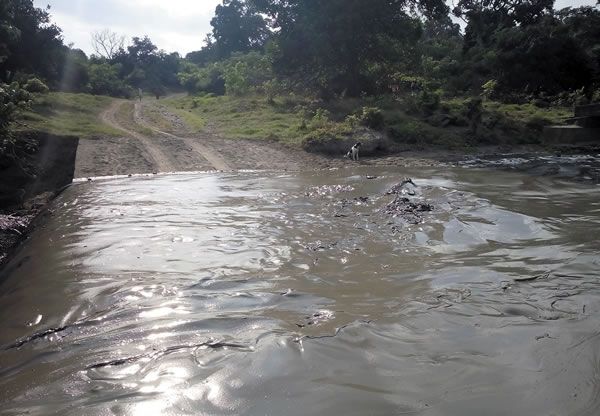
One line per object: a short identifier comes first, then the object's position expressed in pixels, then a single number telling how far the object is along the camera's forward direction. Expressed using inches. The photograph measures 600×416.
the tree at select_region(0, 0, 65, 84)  1096.2
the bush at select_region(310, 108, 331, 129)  721.3
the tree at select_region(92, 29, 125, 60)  2433.1
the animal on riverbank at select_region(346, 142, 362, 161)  607.2
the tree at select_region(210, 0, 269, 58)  2456.9
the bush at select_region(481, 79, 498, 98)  948.0
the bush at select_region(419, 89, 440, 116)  779.4
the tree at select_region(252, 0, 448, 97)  831.1
